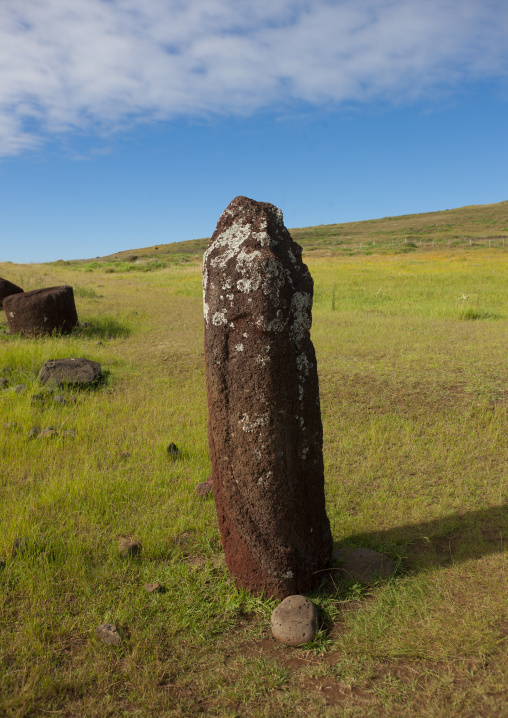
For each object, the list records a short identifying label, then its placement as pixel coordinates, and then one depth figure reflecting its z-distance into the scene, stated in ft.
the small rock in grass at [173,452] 21.66
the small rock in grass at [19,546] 14.39
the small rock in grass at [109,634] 11.48
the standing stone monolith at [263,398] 12.26
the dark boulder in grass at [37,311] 45.98
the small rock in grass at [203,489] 18.33
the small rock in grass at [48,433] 23.16
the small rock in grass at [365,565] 13.64
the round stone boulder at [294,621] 11.48
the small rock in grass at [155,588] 13.19
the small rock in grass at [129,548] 14.64
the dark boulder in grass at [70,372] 30.94
